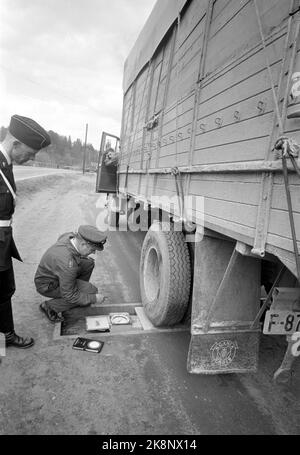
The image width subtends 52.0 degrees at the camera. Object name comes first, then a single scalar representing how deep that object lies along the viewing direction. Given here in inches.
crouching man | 115.9
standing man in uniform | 89.1
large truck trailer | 55.3
